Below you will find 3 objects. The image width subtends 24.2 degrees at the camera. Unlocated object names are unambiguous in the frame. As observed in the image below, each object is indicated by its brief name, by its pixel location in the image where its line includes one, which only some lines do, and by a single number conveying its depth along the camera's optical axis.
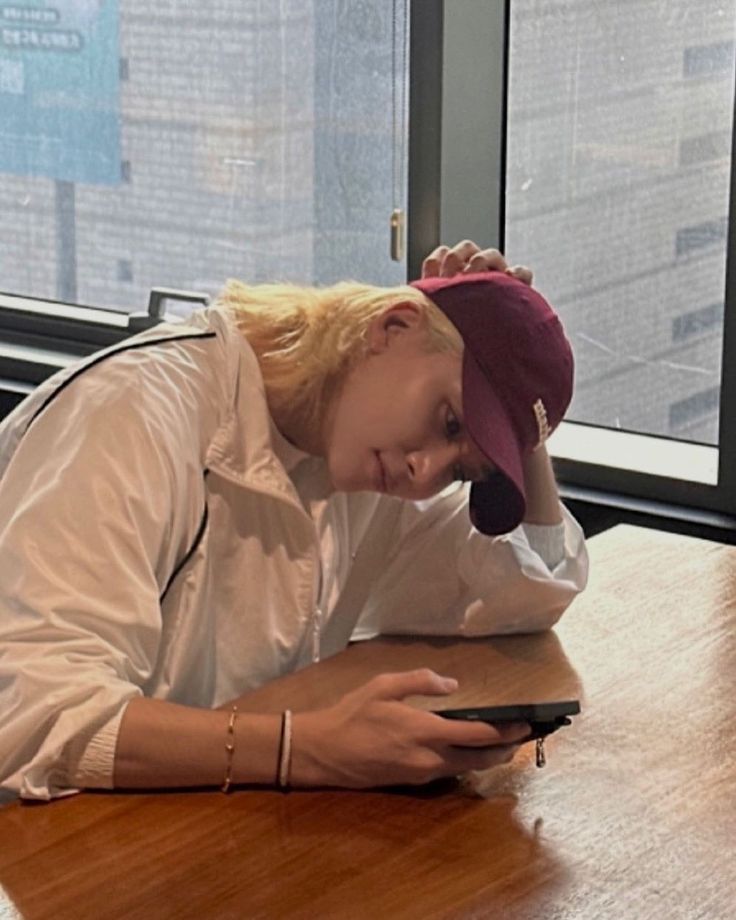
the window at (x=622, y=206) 2.56
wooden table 1.24
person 1.39
